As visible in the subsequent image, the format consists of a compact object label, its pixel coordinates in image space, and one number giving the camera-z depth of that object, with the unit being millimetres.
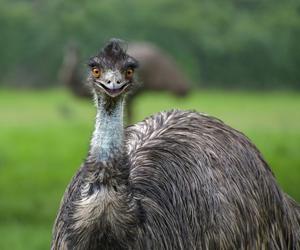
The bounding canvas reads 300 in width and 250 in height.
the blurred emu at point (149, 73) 37219
